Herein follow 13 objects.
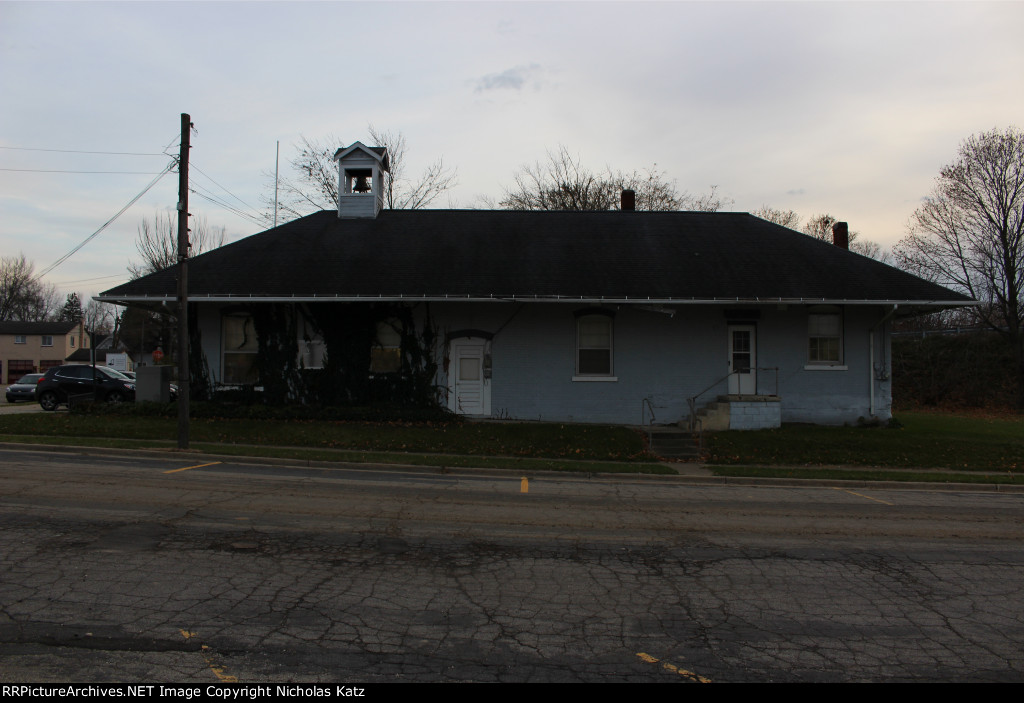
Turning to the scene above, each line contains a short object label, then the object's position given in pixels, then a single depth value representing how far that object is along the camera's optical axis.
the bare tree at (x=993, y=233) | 29.95
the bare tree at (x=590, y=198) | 40.03
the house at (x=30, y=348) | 63.88
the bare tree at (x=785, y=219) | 48.62
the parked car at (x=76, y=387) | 22.88
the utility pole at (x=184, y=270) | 14.03
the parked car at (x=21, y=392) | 30.12
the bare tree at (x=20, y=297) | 76.00
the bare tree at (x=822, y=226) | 52.09
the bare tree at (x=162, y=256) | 40.59
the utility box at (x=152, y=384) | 19.17
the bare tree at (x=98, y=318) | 96.56
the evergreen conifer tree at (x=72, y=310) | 104.31
